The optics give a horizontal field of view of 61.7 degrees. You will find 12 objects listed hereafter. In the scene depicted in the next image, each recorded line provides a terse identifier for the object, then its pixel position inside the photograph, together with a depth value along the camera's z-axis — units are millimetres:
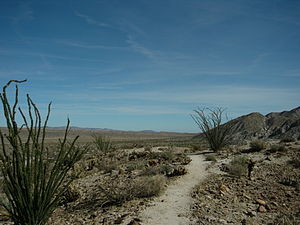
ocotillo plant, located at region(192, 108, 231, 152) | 17391
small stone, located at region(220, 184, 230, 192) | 7888
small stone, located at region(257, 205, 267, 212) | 6474
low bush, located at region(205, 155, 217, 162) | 13328
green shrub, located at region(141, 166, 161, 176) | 10109
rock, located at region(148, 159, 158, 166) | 12558
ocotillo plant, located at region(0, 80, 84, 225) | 4914
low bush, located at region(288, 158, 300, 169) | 10995
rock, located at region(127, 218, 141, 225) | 5459
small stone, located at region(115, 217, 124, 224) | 5666
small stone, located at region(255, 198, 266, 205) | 6911
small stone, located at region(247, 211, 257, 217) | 6170
